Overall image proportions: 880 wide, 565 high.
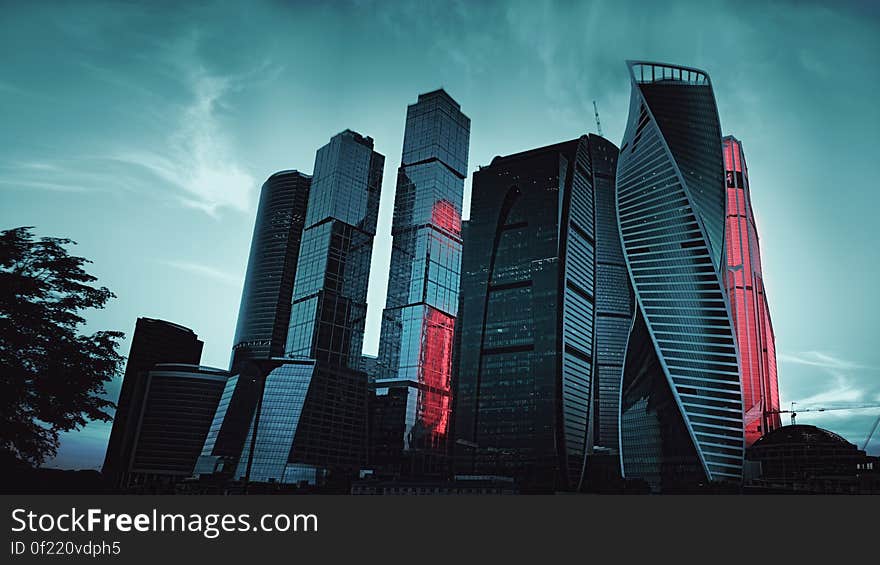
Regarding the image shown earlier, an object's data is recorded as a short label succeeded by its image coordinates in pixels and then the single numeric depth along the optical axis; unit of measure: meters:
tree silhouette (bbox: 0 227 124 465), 22.89
